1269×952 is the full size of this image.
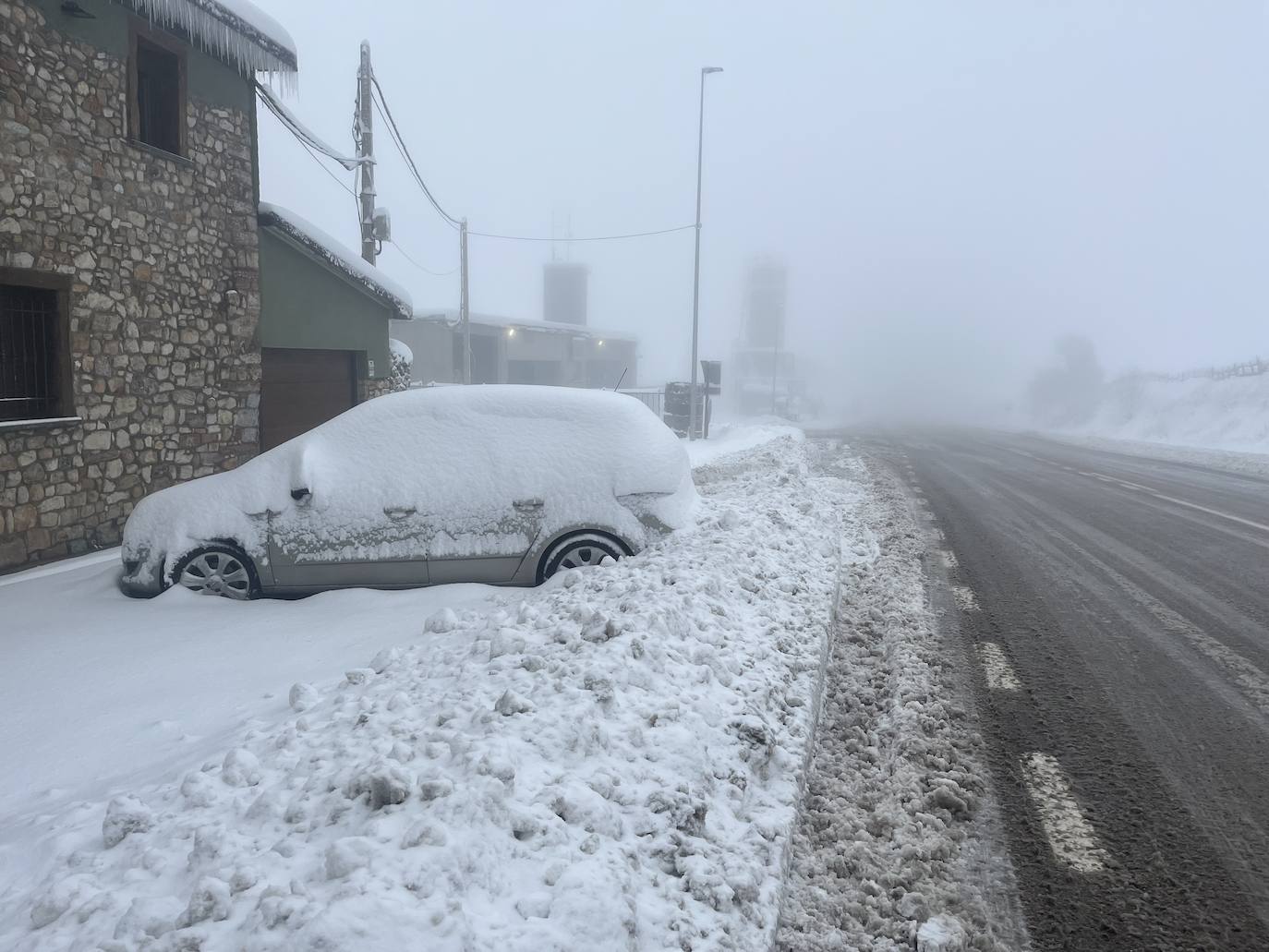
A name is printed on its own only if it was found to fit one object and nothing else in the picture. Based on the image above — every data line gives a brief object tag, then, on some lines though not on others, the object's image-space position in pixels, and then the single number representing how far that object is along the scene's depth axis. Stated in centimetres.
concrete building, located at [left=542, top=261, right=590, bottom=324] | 7100
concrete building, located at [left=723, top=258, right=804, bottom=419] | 5253
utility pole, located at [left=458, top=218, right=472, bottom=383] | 2700
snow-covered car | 630
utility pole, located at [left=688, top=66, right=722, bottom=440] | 2356
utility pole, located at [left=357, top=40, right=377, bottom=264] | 1491
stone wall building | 779
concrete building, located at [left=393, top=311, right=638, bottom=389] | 3797
